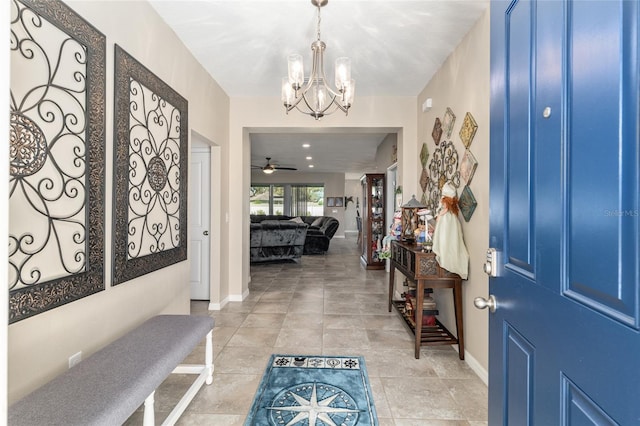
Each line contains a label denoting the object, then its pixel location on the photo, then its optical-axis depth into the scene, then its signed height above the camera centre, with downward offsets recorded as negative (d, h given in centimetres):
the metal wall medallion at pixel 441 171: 273 +42
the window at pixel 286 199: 1265 +62
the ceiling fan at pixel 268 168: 851 +128
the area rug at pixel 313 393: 177 -119
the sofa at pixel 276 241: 677 -61
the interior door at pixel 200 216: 384 -3
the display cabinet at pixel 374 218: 640 -9
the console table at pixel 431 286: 253 -61
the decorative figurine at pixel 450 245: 245 -25
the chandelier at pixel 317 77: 207 +95
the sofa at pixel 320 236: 847 -62
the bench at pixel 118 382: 106 -69
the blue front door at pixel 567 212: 56 +0
